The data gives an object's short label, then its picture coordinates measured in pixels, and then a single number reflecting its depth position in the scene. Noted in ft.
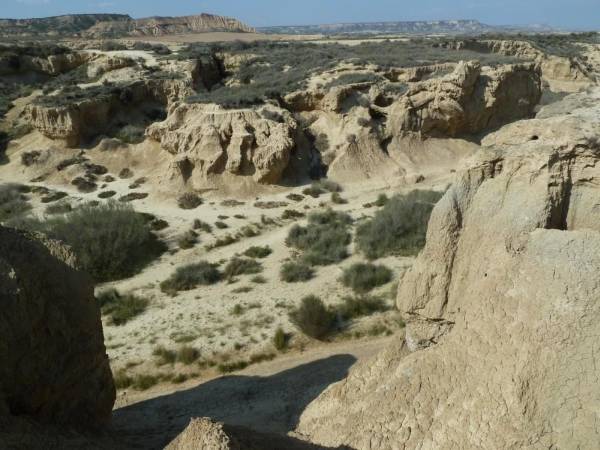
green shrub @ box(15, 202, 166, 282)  46.60
